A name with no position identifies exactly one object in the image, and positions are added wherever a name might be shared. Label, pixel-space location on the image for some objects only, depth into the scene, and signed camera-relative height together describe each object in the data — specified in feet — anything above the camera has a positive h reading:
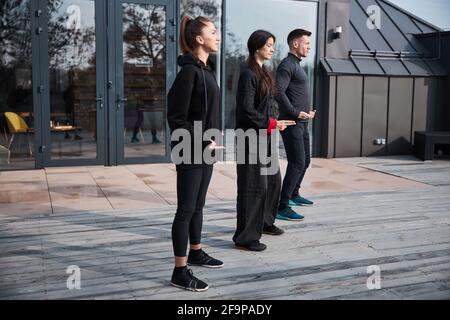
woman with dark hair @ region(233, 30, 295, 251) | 12.80 -0.59
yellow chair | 26.21 -1.30
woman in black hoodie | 10.41 -0.22
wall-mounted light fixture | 32.90 +4.40
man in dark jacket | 16.57 -0.35
